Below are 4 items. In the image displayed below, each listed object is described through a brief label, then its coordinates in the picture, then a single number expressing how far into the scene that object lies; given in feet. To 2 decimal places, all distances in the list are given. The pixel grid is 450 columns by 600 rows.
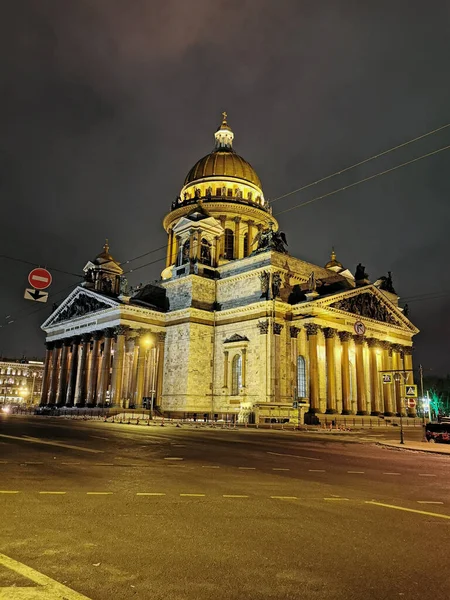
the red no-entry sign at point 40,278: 77.87
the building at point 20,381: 413.39
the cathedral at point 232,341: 157.99
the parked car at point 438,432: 96.02
